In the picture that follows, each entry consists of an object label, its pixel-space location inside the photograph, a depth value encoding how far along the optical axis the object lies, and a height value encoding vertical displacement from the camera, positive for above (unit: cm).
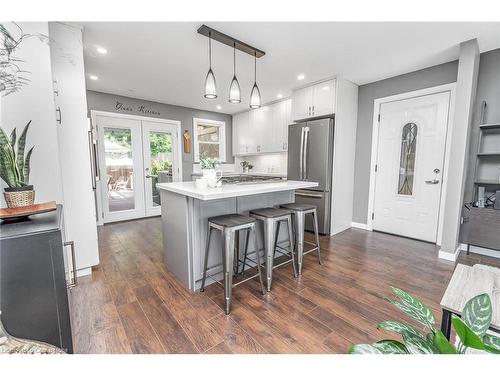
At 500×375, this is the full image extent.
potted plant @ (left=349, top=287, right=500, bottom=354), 56 -46
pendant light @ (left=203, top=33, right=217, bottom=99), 219 +74
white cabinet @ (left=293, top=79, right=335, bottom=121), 354 +105
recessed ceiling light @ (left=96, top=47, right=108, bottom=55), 260 +132
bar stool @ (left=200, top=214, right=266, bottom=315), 181 -62
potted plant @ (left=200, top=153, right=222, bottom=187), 211 -7
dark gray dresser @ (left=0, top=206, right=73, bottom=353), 88 -50
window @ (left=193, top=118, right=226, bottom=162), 548 +64
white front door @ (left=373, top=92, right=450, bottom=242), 320 -2
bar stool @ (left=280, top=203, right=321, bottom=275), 240 -65
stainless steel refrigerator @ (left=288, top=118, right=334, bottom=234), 354 +6
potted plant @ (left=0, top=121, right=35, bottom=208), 132 -9
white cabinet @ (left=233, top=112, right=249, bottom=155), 566 +77
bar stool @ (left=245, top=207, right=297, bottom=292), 212 -60
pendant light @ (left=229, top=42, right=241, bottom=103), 231 +74
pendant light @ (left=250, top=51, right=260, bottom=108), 254 +74
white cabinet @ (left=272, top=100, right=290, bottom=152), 470 +81
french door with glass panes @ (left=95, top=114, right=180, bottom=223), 438 -1
